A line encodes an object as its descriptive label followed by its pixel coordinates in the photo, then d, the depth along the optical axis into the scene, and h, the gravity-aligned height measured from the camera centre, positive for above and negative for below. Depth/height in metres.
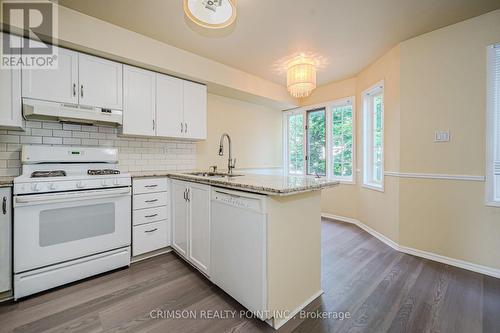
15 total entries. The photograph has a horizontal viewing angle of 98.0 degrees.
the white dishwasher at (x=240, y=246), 1.44 -0.60
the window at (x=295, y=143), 4.69 +0.50
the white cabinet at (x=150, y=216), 2.42 -0.59
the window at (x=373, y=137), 3.28 +0.47
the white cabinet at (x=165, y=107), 2.52 +0.75
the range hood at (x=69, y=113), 1.94 +0.50
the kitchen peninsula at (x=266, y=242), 1.43 -0.56
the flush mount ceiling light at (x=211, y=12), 1.49 +1.10
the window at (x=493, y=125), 2.09 +0.40
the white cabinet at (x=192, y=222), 1.99 -0.58
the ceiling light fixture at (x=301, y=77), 2.67 +1.10
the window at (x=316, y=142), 4.30 +0.47
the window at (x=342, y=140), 3.88 +0.47
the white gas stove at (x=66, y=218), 1.79 -0.49
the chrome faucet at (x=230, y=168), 2.57 -0.03
